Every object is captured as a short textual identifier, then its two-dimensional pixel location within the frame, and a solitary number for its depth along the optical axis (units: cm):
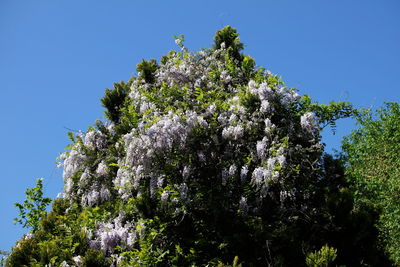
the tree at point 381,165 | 1473
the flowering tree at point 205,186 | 715
